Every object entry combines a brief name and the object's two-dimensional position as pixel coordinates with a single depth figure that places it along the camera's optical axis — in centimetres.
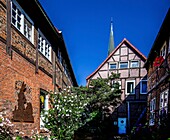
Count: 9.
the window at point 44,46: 938
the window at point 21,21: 682
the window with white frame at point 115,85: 1895
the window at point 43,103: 925
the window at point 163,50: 1076
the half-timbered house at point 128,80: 2128
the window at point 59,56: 1295
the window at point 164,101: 959
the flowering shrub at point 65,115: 937
